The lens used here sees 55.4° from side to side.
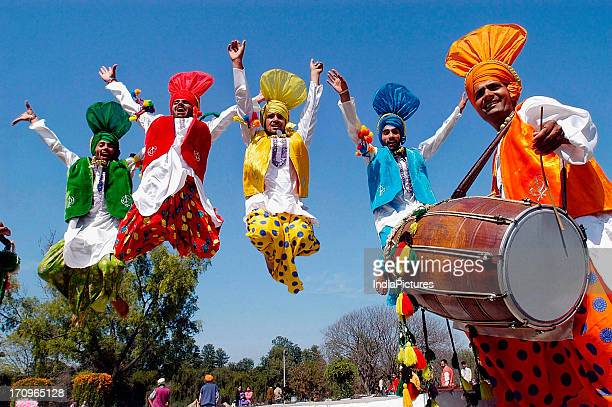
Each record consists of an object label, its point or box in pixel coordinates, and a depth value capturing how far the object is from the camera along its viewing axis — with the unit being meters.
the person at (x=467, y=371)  8.78
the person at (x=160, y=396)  10.07
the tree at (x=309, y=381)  26.30
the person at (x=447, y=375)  9.73
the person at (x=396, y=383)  3.49
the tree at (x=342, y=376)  18.12
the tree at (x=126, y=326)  21.91
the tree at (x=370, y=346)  22.81
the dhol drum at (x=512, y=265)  2.93
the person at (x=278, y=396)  17.02
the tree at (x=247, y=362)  57.10
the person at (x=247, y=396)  17.42
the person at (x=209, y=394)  10.04
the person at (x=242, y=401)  16.35
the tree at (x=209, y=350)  59.47
